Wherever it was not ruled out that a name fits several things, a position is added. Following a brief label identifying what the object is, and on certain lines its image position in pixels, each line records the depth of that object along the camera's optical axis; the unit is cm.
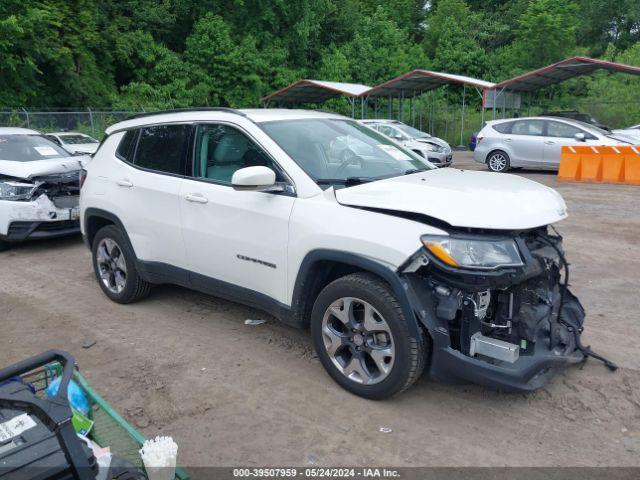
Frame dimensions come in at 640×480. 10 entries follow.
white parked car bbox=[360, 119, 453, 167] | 1725
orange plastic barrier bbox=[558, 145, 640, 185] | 1302
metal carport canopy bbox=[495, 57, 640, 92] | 2023
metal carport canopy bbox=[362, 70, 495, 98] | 2347
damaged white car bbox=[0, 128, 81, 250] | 730
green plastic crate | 250
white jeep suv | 321
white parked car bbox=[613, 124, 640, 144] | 1922
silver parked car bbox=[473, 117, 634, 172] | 1476
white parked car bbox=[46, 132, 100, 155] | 1418
